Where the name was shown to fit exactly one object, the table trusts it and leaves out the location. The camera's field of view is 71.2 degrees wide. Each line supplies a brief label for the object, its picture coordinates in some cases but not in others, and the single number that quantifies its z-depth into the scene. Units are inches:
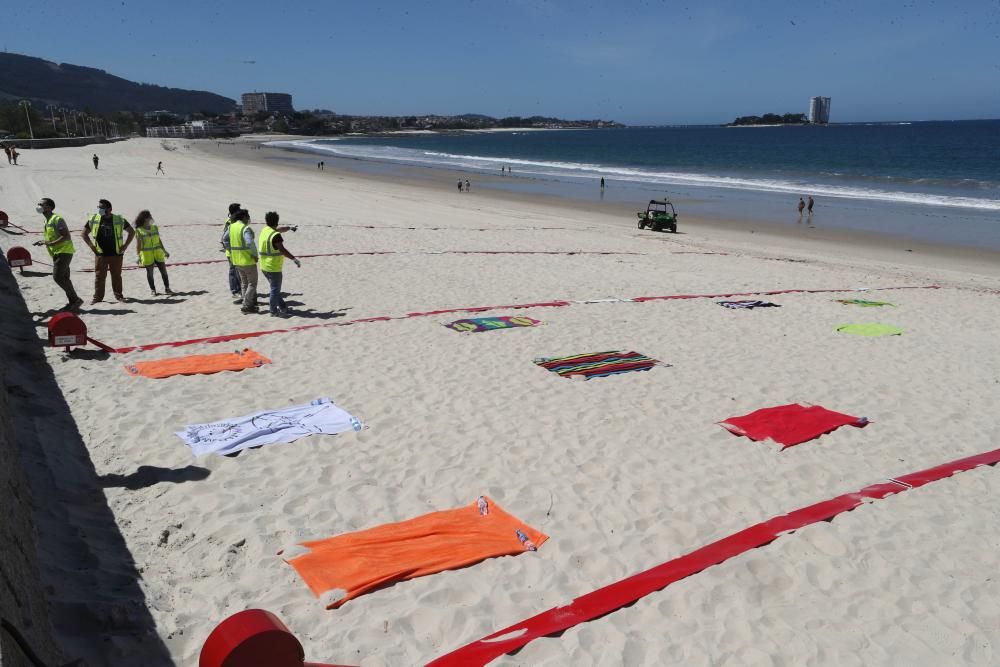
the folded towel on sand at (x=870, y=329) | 396.9
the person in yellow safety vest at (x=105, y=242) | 386.9
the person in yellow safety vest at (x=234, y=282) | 422.0
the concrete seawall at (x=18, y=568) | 93.0
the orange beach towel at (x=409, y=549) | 161.0
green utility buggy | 938.1
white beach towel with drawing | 226.1
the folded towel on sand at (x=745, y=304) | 453.1
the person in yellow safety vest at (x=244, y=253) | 372.8
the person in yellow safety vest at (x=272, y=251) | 366.3
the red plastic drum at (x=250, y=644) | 109.7
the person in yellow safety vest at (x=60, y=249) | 373.1
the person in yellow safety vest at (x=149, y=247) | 414.3
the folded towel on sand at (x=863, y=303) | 477.2
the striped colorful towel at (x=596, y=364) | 310.5
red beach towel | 247.0
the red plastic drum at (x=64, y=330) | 289.6
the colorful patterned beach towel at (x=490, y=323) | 377.0
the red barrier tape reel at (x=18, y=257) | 410.6
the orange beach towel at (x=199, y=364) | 292.7
